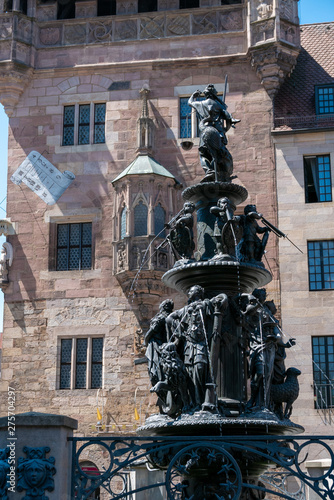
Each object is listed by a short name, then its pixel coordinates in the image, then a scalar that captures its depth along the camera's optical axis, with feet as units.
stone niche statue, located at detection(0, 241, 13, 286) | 95.04
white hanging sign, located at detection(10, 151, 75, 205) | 96.17
